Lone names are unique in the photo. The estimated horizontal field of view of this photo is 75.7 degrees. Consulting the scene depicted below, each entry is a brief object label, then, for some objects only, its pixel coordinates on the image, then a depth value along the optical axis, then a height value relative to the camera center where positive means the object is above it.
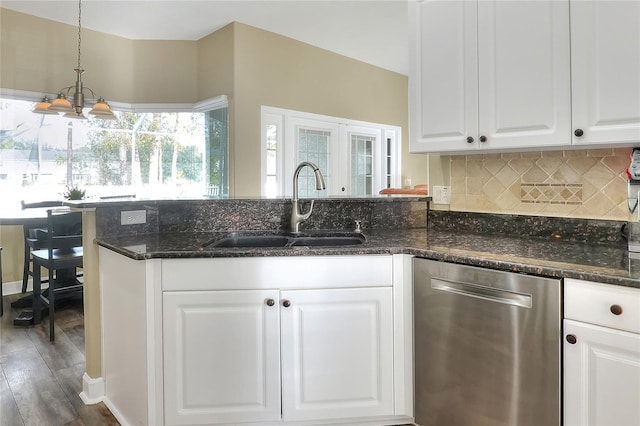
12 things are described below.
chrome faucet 2.17 -0.02
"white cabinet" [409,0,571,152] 1.62 +0.58
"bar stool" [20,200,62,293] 3.72 -0.25
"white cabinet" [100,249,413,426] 1.66 -0.53
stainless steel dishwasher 1.38 -0.50
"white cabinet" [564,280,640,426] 1.22 -0.45
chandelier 3.50 +0.92
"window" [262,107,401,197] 4.83 +0.78
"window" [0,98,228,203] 4.37 +0.67
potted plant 4.04 +0.18
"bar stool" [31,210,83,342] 3.16 -0.35
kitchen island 1.50 -0.17
